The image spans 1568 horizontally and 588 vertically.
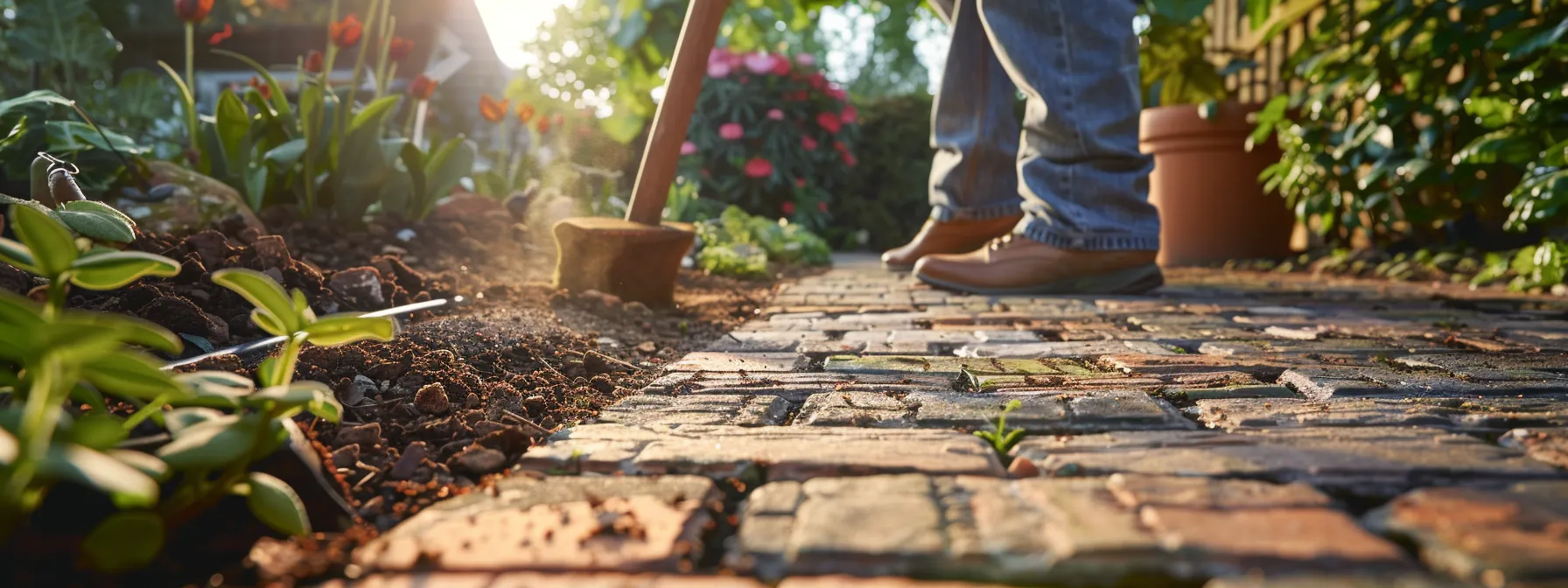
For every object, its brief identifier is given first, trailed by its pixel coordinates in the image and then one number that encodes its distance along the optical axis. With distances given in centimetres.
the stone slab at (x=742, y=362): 82
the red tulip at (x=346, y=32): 131
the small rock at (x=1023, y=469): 49
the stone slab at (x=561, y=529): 38
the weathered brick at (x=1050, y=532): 36
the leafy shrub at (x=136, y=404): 32
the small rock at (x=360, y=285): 97
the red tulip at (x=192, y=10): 116
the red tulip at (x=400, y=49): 143
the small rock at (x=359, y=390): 67
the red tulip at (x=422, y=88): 154
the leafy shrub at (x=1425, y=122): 118
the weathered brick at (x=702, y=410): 63
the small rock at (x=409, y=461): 52
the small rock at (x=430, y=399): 65
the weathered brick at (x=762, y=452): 49
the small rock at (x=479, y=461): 53
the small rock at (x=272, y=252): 94
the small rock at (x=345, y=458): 52
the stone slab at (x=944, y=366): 80
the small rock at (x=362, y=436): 56
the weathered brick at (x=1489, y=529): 34
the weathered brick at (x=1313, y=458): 46
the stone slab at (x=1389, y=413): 58
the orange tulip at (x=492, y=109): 172
